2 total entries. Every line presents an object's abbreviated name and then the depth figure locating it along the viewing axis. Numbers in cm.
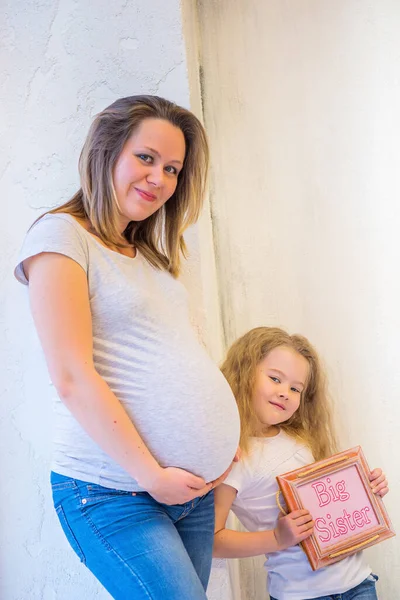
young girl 156
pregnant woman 109
